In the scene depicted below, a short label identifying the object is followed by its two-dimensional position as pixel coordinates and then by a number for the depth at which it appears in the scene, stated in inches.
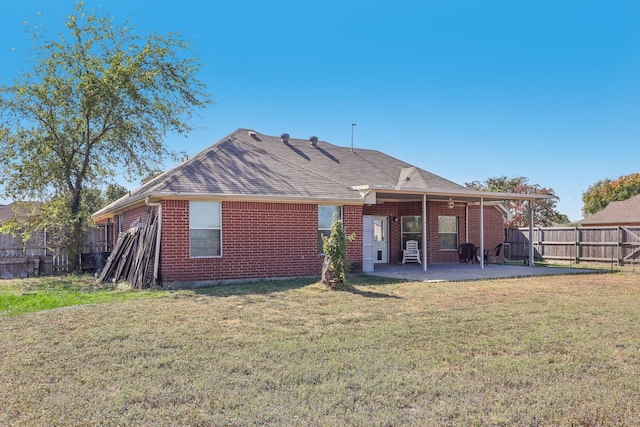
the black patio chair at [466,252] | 754.2
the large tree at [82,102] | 628.7
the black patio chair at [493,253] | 795.4
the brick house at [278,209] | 486.0
